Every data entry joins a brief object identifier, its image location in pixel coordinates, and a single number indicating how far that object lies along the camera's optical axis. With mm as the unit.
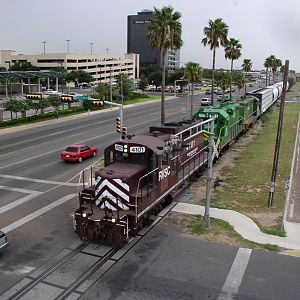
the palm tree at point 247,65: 117438
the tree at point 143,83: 120056
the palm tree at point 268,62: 139500
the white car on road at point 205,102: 85188
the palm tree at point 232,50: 82875
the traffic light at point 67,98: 36034
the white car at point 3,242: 14731
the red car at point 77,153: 32281
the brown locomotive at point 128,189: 15648
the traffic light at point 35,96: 44728
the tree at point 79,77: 143125
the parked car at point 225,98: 98138
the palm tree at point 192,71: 58391
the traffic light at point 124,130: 28178
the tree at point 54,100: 61991
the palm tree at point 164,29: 42344
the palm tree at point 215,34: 57375
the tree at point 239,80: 110975
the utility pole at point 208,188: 17828
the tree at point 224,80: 91519
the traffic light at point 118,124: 29516
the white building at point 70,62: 175625
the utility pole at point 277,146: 21000
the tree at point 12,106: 53600
